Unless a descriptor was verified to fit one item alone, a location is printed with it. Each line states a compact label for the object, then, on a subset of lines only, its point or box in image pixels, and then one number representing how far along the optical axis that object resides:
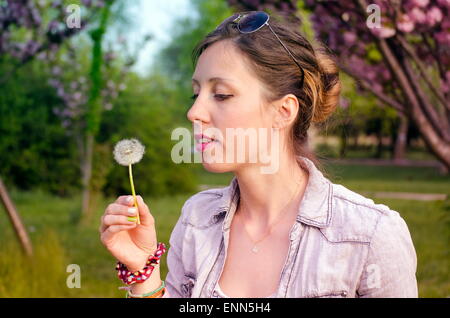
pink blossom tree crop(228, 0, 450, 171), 4.19
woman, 1.80
